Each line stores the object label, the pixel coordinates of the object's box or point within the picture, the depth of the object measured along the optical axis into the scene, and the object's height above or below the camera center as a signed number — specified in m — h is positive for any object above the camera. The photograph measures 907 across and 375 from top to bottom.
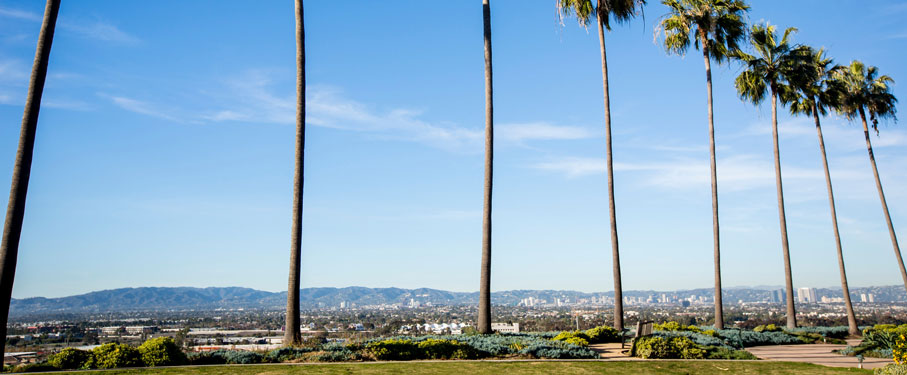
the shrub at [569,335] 18.58 -2.18
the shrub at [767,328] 26.36 -2.79
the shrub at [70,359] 13.29 -1.98
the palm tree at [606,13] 24.85 +11.65
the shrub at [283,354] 14.77 -2.13
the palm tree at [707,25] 28.74 +12.22
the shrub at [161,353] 13.83 -1.94
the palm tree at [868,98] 34.47 +10.16
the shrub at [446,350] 15.18 -2.10
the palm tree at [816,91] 31.41 +10.06
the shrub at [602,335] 20.52 -2.36
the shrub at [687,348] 16.09 -2.26
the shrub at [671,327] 23.25 -2.37
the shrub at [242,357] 14.43 -2.15
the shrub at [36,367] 12.86 -2.11
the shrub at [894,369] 11.14 -2.02
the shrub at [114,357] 13.44 -1.96
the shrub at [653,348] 16.00 -2.22
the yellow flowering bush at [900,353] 11.38 -1.75
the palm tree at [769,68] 31.06 +10.81
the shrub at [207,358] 14.52 -2.17
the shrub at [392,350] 14.90 -2.06
